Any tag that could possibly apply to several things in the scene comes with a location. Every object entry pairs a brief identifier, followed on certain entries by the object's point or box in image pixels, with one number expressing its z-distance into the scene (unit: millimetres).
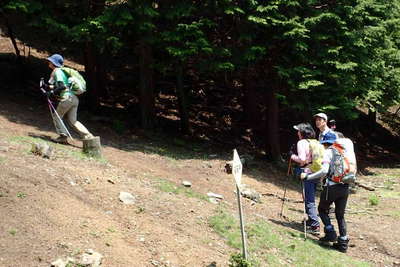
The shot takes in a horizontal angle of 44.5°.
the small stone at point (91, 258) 6098
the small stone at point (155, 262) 6673
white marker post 6688
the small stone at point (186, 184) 10630
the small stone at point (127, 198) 8331
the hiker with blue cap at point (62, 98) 10820
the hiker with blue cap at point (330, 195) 8758
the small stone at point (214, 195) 10319
